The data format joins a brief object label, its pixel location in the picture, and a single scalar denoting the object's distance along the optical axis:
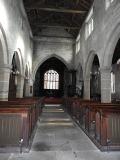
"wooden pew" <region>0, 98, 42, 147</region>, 3.82
